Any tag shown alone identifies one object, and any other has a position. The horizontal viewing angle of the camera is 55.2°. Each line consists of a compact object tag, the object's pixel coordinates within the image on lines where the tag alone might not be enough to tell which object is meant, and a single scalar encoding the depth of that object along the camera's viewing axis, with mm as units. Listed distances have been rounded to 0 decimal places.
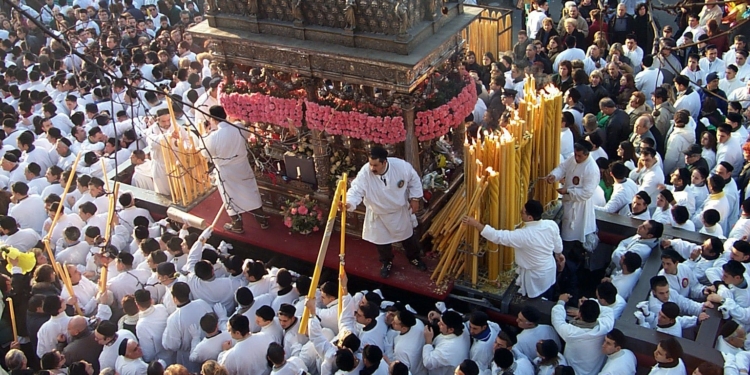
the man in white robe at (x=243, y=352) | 6926
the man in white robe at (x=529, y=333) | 6977
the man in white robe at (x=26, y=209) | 9930
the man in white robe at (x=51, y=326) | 7543
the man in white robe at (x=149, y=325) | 7523
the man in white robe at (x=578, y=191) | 8469
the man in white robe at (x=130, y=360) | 6934
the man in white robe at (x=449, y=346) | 6812
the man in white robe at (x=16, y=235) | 9242
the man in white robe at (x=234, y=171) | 8875
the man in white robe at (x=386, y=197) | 7871
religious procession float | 8000
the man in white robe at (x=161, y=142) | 9961
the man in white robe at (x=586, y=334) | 6770
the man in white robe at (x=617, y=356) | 6539
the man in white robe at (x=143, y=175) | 10969
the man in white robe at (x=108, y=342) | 7172
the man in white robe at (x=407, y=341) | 7008
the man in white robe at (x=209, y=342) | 7219
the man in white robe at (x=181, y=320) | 7461
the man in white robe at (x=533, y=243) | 7430
